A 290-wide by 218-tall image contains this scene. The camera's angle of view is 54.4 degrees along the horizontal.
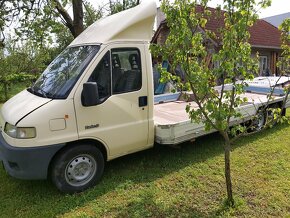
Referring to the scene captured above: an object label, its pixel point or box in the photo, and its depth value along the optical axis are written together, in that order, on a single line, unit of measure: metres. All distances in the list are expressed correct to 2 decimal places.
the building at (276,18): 29.32
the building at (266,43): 18.39
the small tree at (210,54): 3.16
